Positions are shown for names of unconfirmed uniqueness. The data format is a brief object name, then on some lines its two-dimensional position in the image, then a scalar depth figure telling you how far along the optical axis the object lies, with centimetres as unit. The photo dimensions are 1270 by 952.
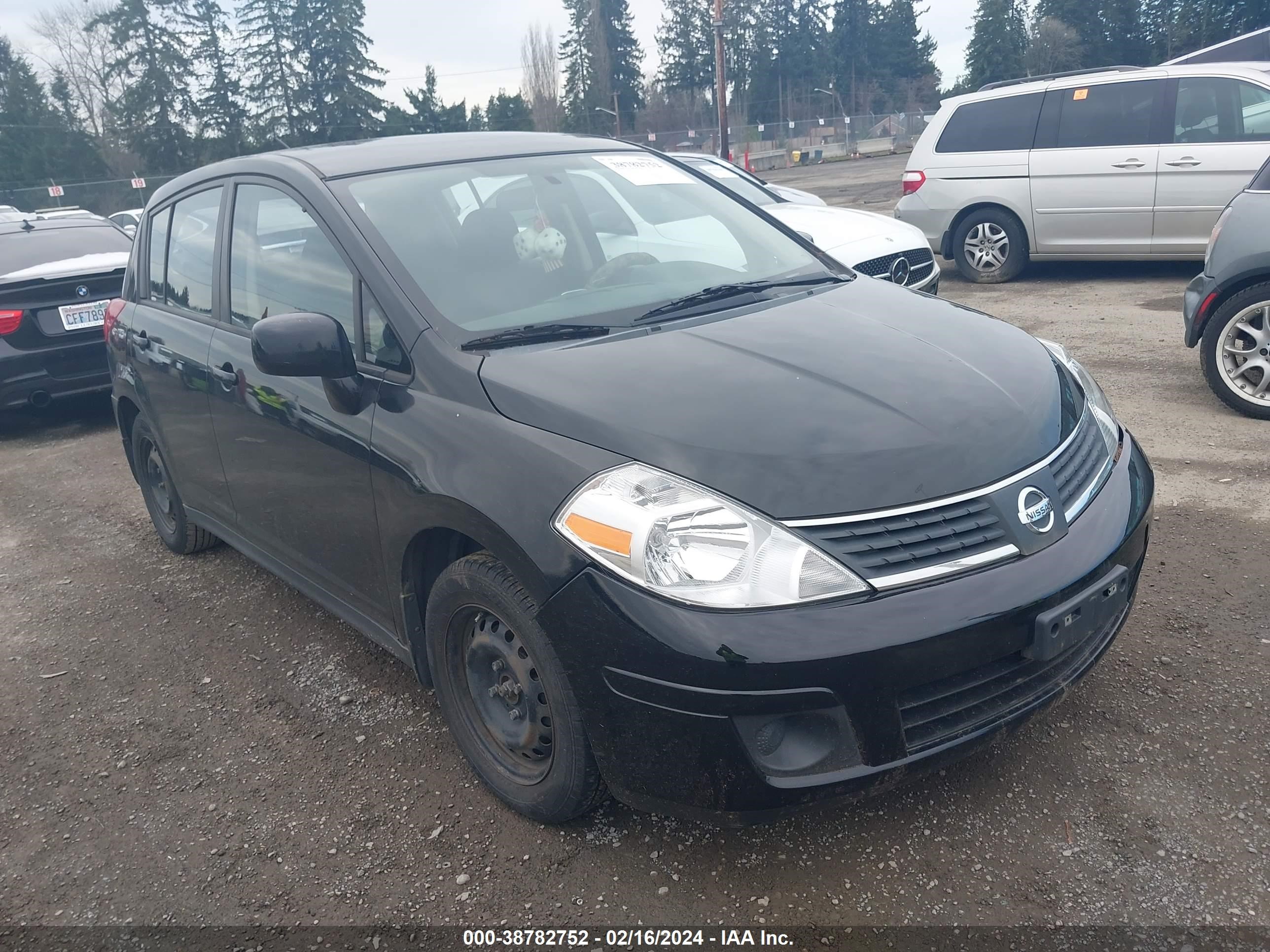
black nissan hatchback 218
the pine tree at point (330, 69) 5506
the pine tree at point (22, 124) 4591
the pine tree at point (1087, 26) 5572
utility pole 3391
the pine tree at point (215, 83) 5212
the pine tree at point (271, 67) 5441
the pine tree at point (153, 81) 4978
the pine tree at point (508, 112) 5841
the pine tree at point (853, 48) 7569
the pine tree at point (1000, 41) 5881
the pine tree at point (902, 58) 7412
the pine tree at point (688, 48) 7300
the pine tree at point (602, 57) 6912
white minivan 838
